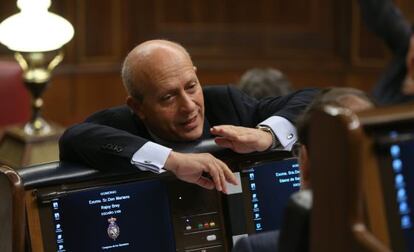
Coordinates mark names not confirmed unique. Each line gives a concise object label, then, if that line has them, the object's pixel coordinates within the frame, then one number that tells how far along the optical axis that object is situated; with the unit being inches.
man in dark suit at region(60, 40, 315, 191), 152.6
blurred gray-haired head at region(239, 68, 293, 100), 296.5
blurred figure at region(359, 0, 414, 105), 305.7
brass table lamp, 296.2
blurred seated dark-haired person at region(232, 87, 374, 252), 117.1
